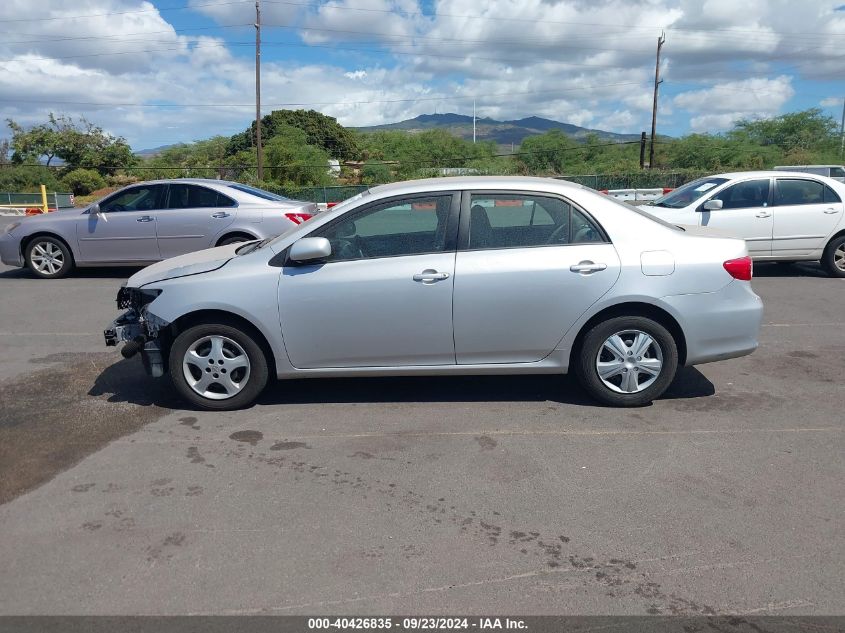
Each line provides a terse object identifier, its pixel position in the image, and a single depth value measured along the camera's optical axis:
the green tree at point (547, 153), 57.53
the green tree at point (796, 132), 56.38
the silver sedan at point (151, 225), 10.90
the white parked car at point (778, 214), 10.66
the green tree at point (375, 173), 44.40
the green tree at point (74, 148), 51.03
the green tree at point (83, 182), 46.41
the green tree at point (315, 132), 60.16
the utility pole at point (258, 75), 38.28
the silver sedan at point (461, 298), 5.15
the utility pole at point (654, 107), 48.69
